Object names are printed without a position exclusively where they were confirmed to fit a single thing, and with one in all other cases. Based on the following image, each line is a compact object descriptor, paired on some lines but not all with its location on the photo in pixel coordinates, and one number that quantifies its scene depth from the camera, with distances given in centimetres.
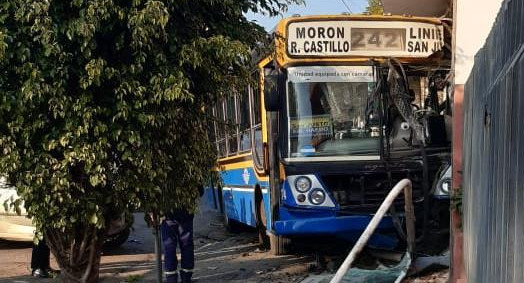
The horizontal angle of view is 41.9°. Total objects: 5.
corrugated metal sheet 244
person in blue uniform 776
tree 468
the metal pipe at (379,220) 571
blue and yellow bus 859
